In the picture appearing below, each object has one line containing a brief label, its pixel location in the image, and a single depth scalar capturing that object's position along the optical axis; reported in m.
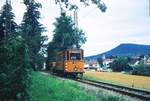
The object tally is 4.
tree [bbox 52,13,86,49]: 41.35
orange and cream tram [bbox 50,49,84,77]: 21.96
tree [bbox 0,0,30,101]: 7.72
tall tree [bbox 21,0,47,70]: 23.90
